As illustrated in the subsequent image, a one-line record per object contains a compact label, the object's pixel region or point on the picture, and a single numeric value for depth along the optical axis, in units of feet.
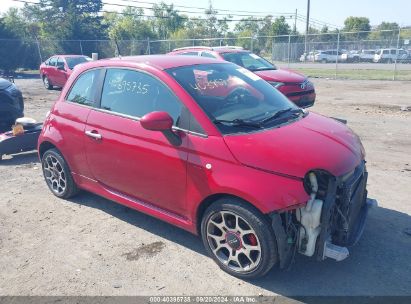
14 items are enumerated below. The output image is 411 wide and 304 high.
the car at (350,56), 98.52
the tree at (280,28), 171.53
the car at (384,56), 96.43
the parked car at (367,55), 97.61
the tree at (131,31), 99.25
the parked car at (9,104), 25.04
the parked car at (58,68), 54.49
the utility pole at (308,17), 144.96
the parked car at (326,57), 102.16
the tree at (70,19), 118.01
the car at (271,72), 30.14
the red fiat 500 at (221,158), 9.94
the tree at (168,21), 218.59
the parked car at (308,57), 99.40
